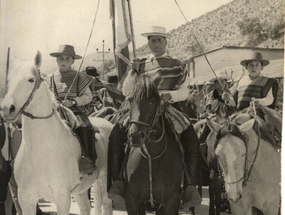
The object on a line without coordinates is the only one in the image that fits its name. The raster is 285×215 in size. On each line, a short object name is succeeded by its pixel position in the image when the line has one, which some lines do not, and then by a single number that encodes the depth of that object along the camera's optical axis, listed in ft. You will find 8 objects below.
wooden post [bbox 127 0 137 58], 20.49
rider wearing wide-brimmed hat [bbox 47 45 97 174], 18.39
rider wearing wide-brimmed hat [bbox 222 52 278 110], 19.17
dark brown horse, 15.10
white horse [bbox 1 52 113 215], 15.49
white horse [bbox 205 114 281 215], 16.94
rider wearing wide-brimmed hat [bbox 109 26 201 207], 15.87
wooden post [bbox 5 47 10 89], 20.02
